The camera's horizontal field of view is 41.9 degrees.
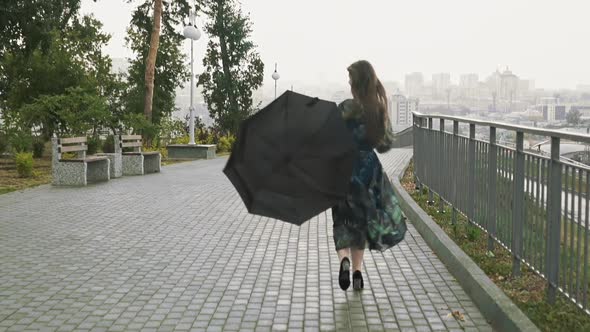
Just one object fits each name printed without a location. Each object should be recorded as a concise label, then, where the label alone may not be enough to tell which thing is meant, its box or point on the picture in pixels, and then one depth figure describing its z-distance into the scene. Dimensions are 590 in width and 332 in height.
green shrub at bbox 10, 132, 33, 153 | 20.75
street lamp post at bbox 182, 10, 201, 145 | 27.08
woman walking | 5.68
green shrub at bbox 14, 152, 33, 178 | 17.53
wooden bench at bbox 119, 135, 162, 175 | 18.43
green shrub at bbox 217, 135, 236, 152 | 33.91
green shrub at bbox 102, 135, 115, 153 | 27.64
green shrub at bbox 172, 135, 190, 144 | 30.53
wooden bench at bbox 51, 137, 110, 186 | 15.18
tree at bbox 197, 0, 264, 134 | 38.94
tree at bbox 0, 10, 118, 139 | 21.58
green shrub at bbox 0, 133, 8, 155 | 22.83
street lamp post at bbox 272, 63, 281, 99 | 47.19
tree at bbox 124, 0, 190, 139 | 43.88
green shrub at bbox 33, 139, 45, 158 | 24.95
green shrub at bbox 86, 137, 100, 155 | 26.31
